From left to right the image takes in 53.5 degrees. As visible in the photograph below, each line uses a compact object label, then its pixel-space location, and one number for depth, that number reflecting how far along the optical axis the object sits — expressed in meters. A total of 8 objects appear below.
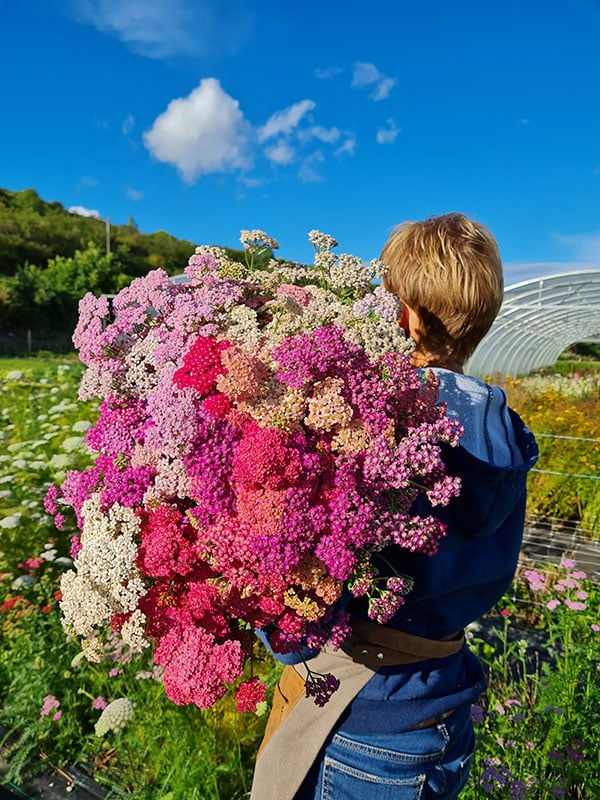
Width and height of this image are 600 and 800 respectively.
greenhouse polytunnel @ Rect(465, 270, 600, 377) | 15.05
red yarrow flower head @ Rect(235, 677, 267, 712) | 0.94
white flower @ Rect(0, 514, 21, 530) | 3.27
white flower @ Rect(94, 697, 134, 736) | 2.28
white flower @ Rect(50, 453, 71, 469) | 3.72
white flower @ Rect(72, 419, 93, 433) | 4.23
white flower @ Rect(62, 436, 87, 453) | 3.89
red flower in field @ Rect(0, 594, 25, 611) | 2.99
